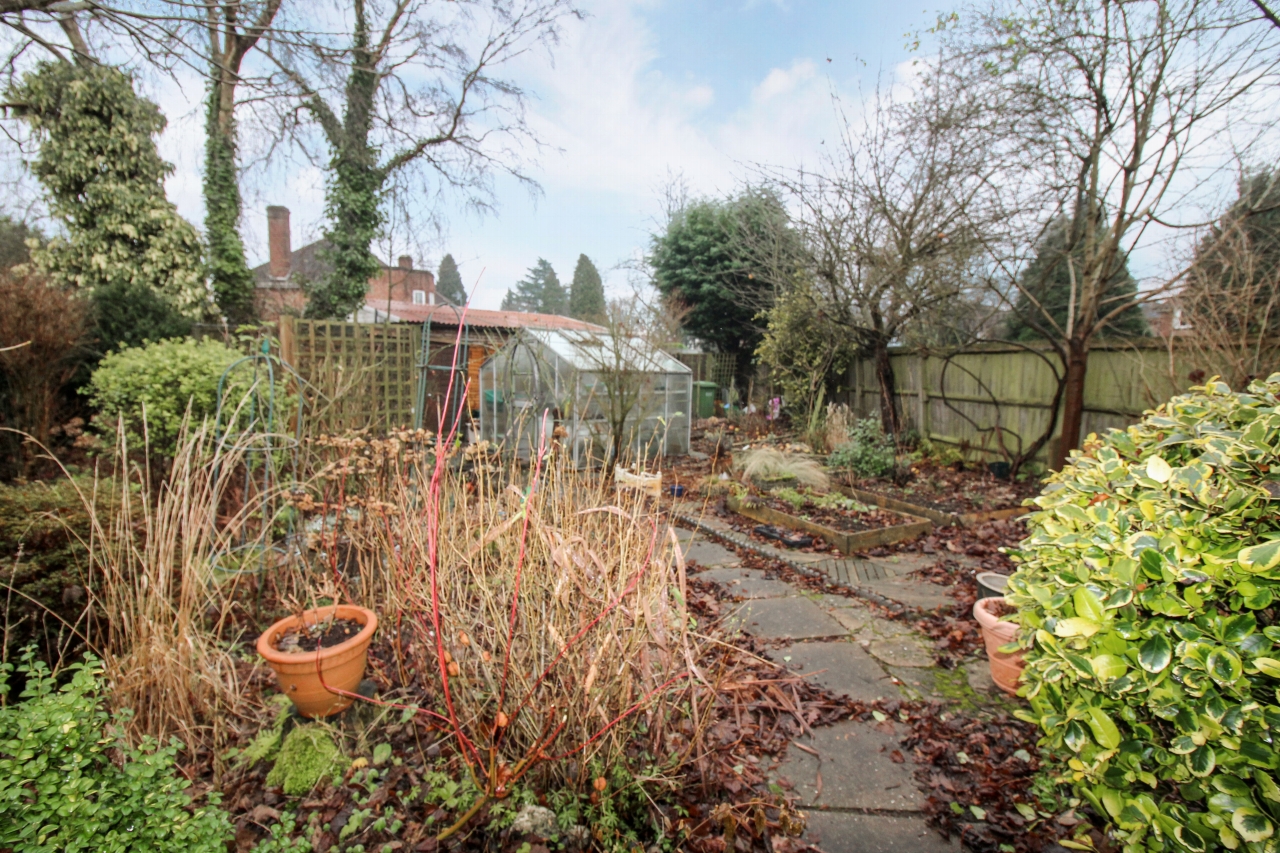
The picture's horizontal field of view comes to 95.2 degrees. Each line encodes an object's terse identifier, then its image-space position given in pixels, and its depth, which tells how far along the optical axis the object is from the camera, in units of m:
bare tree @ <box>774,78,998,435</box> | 6.73
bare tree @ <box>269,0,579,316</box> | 10.51
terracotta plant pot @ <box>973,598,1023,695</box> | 2.56
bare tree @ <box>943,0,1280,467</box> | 5.19
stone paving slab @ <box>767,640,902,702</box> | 2.66
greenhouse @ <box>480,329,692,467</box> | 7.14
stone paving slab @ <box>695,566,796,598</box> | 3.84
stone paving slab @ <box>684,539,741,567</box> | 4.52
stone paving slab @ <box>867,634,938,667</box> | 2.93
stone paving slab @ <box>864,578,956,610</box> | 3.69
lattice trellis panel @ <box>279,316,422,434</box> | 4.08
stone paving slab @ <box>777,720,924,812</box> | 1.98
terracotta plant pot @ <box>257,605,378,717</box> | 2.19
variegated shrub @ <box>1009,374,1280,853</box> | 1.16
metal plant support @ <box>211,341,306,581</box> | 2.84
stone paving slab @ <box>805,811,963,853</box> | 1.79
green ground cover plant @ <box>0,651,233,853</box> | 1.20
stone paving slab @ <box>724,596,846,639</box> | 3.22
